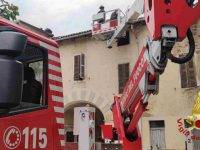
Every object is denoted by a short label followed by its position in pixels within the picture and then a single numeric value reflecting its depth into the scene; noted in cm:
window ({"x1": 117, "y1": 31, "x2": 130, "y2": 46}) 2192
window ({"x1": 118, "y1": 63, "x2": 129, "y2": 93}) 2152
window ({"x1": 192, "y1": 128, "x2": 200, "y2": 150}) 1144
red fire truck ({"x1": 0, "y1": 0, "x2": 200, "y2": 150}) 304
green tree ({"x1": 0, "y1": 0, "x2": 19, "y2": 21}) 719
